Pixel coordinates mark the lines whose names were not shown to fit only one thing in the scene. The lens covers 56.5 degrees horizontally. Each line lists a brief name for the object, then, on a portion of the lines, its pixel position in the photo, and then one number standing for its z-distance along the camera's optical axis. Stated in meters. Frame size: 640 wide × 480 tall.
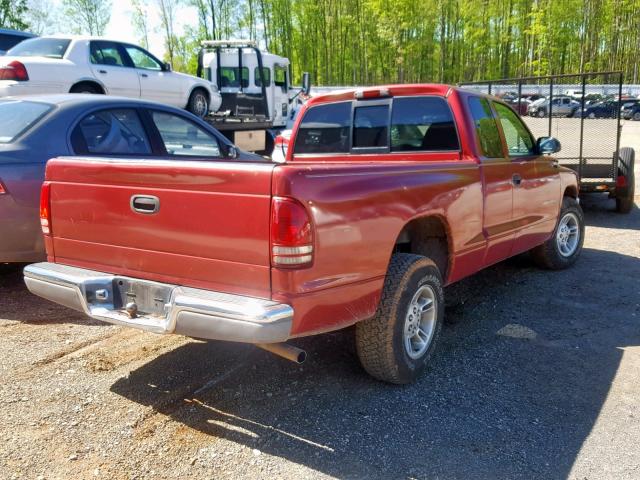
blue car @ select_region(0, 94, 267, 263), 4.70
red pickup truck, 2.79
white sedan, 9.11
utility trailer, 9.32
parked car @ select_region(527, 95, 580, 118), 9.59
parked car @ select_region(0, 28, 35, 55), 12.55
